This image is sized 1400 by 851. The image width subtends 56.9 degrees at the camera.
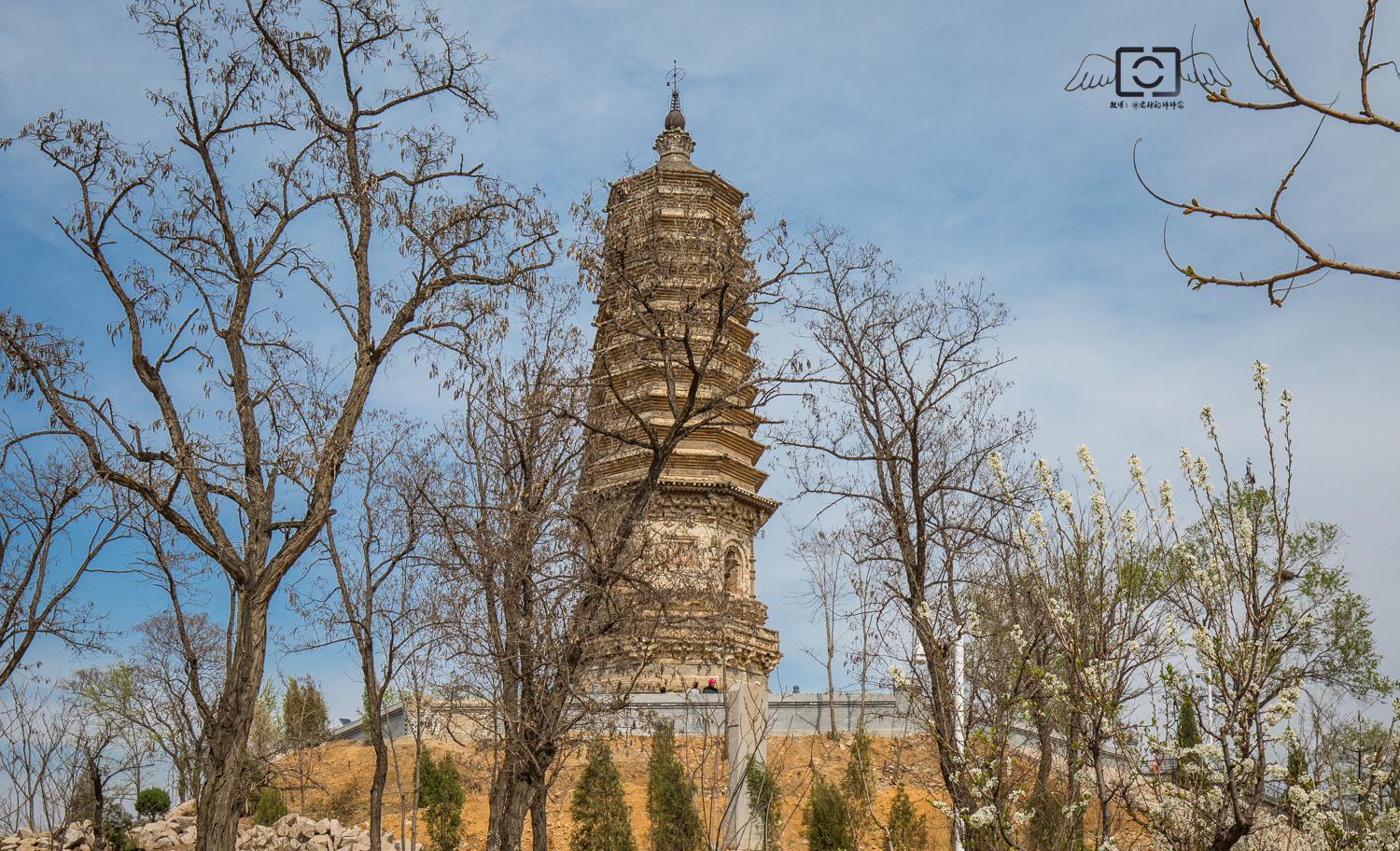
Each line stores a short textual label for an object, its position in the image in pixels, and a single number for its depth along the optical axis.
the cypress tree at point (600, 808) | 22.75
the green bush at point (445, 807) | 24.34
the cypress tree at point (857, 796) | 23.61
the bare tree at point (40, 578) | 19.33
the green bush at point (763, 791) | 22.09
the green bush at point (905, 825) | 21.73
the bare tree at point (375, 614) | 20.83
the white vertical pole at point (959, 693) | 14.04
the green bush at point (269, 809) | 25.27
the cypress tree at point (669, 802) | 22.08
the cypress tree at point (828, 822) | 22.02
